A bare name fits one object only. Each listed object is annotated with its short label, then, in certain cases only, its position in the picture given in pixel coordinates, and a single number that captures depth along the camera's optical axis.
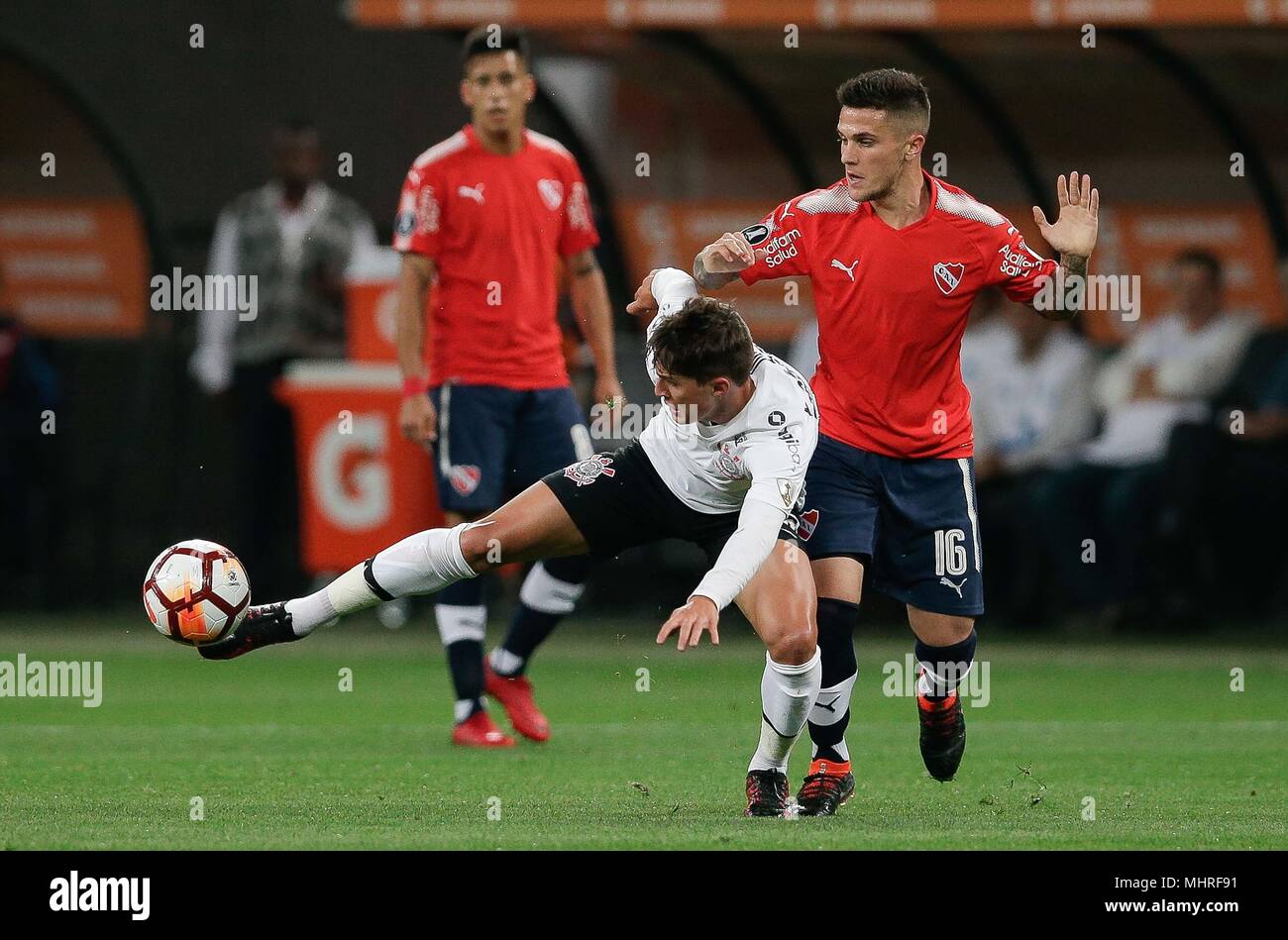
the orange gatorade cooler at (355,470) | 12.71
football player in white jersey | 6.27
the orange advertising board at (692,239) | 14.27
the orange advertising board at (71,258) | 15.33
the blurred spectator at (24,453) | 13.85
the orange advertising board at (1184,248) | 13.86
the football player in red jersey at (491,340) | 8.44
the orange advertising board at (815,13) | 12.09
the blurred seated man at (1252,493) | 12.45
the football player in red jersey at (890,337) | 6.80
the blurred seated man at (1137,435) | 12.51
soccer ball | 6.65
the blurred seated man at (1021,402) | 12.84
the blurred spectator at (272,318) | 13.09
